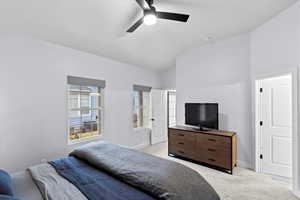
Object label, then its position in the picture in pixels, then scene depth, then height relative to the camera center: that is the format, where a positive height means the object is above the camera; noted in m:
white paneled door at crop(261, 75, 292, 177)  2.90 -0.50
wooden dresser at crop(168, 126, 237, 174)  3.10 -1.03
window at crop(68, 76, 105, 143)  3.48 -0.15
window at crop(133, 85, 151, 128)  4.98 -0.17
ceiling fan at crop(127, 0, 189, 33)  1.93 +1.15
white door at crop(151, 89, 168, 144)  5.27 -0.53
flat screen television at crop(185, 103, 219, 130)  3.51 -0.34
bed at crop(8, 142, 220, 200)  1.29 -0.78
